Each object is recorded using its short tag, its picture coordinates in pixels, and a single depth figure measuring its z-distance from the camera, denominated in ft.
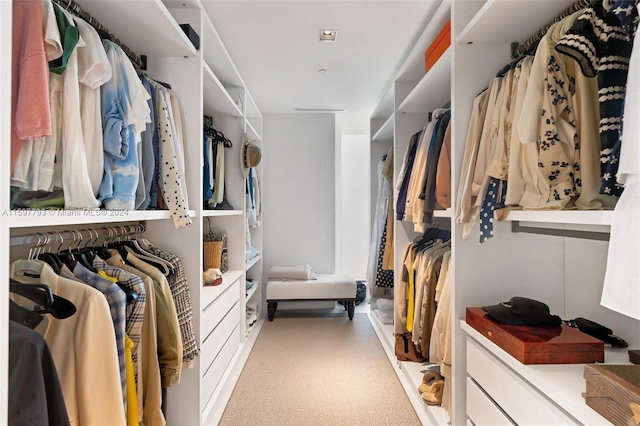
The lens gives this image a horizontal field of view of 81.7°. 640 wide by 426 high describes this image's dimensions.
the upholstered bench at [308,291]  12.47
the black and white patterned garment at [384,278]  11.64
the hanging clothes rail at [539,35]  3.99
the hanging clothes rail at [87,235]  3.47
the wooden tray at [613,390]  2.65
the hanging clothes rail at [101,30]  4.10
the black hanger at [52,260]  3.72
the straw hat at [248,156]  9.44
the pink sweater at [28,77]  2.71
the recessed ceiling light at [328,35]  7.41
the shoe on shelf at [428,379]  6.79
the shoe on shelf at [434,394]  6.45
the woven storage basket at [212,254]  8.36
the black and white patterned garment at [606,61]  2.92
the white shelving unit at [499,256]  4.48
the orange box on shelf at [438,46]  6.28
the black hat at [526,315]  4.27
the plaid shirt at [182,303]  5.26
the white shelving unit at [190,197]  2.50
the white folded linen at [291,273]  12.77
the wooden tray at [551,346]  3.79
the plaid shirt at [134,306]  4.07
